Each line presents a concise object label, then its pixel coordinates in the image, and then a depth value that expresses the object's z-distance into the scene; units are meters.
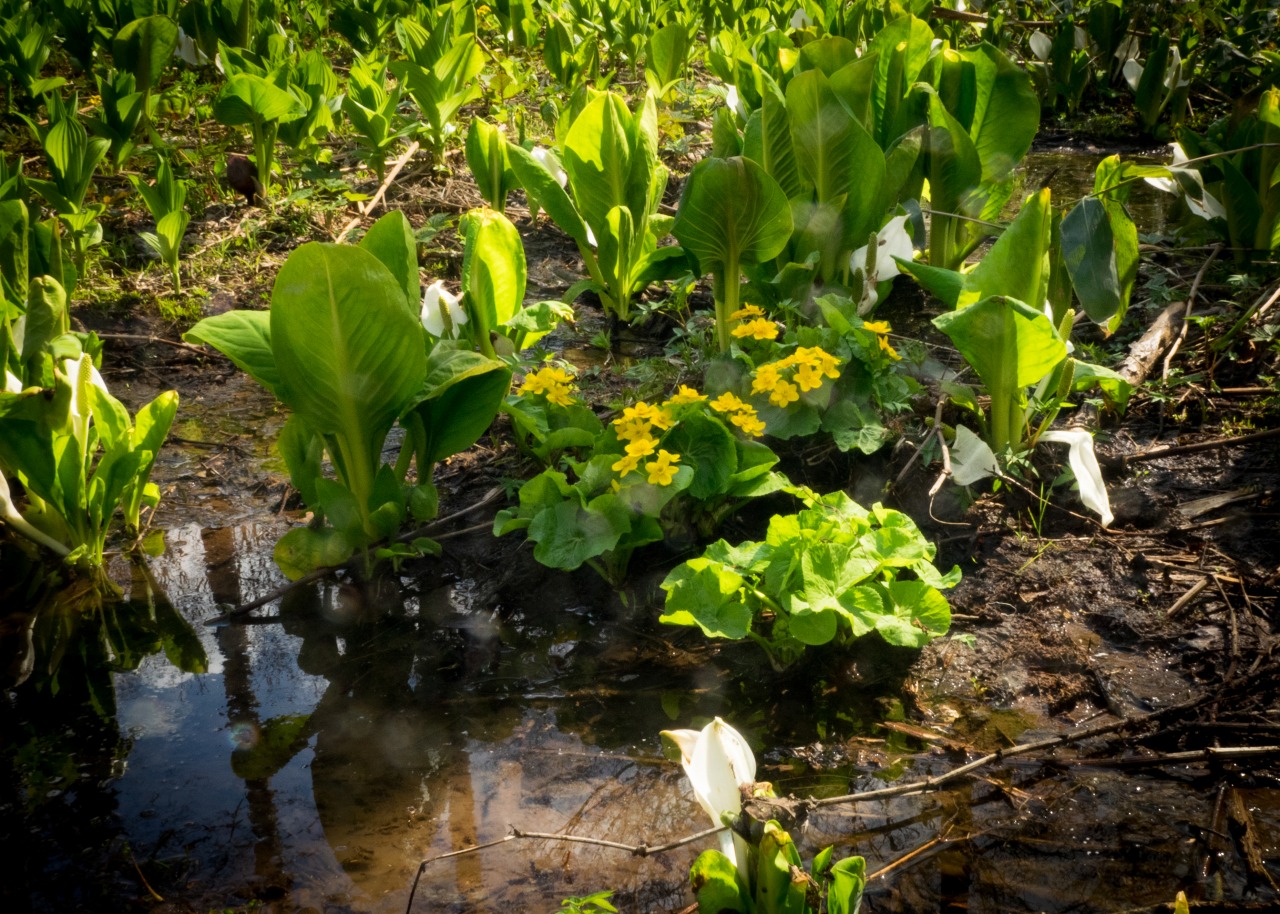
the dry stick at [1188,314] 2.79
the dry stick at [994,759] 1.51
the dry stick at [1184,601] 2.05
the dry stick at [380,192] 3.97
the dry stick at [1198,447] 2.43
